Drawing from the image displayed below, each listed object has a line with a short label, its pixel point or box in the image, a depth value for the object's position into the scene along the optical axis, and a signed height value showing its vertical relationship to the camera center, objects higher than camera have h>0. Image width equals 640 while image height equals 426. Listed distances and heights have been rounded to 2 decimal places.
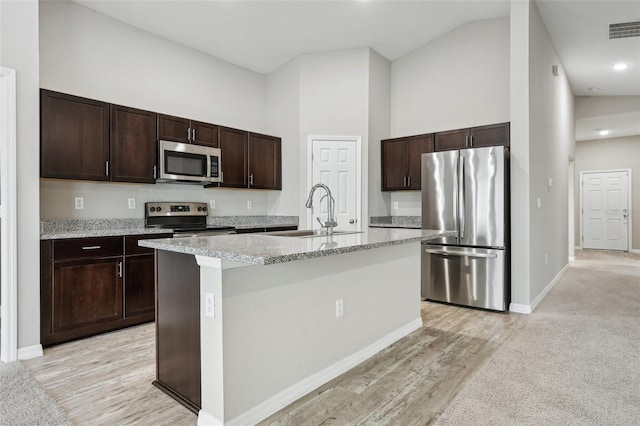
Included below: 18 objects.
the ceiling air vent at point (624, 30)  4.14 +2.08
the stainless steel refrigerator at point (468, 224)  3.88 -0.14
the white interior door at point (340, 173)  5.08 +0.55
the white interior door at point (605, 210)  8.80 +0.02
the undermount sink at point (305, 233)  2.84 -0.16
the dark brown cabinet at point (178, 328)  1.97 -0.65
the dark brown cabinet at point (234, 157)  4.61 +0.73
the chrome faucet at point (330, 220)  2.60 -0.05
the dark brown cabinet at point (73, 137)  3.08 +0.69
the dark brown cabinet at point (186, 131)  3.97 +0.95
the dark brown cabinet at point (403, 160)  5.00 +0.73
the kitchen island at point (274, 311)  1.77 -0.57
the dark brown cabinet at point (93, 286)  2.93 -0.63
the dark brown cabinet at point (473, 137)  4.22 +0.91
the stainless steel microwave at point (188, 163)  3.92 +0.57
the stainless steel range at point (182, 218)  3.88 -0.05
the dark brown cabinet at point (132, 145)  3.57 +0.70
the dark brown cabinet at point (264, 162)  4.98 +0.72
